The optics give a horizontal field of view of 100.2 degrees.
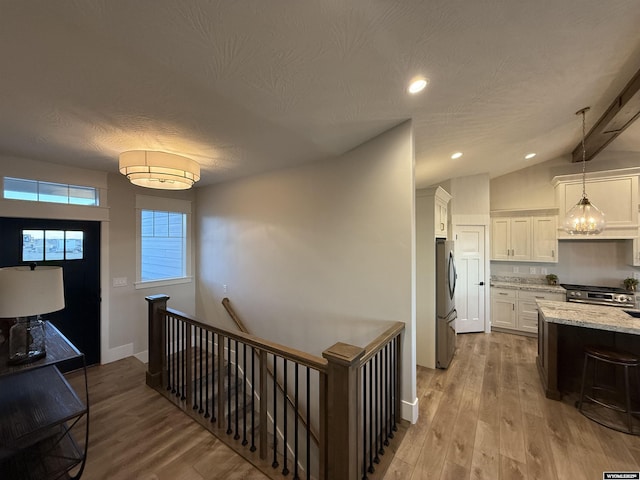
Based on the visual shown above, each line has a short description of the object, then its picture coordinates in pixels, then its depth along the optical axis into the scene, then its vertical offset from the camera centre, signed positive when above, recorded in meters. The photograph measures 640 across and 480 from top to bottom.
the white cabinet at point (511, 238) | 4.94 +0.04
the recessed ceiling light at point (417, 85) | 1.86 +1.12
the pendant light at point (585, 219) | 3.03 +0.24
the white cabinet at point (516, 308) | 4.63 -1.21
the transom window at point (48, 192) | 3.04 +0.61
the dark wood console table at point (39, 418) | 1.49 -1.06
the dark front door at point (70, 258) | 3.06 -0.20
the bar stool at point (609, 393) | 2.30 -1.51
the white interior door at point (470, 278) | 4.80 -0.67
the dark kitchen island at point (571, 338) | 2.58 -1.03
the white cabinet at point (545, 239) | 4.71 +0.02
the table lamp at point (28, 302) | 1.56 -0.37
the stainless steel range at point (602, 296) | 4.08 -0.88
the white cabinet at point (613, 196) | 4.07 +0.70
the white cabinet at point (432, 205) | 3.50 +0.48
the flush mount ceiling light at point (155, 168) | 2.36 +0.66
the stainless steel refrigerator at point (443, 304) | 3.46 -0.83
